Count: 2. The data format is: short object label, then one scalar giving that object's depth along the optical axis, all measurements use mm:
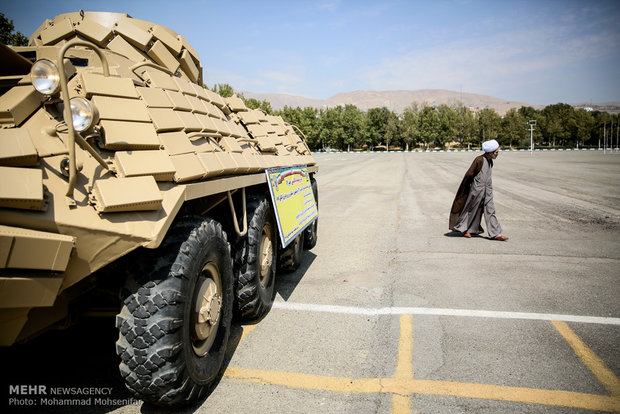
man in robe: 7754
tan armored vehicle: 1949
